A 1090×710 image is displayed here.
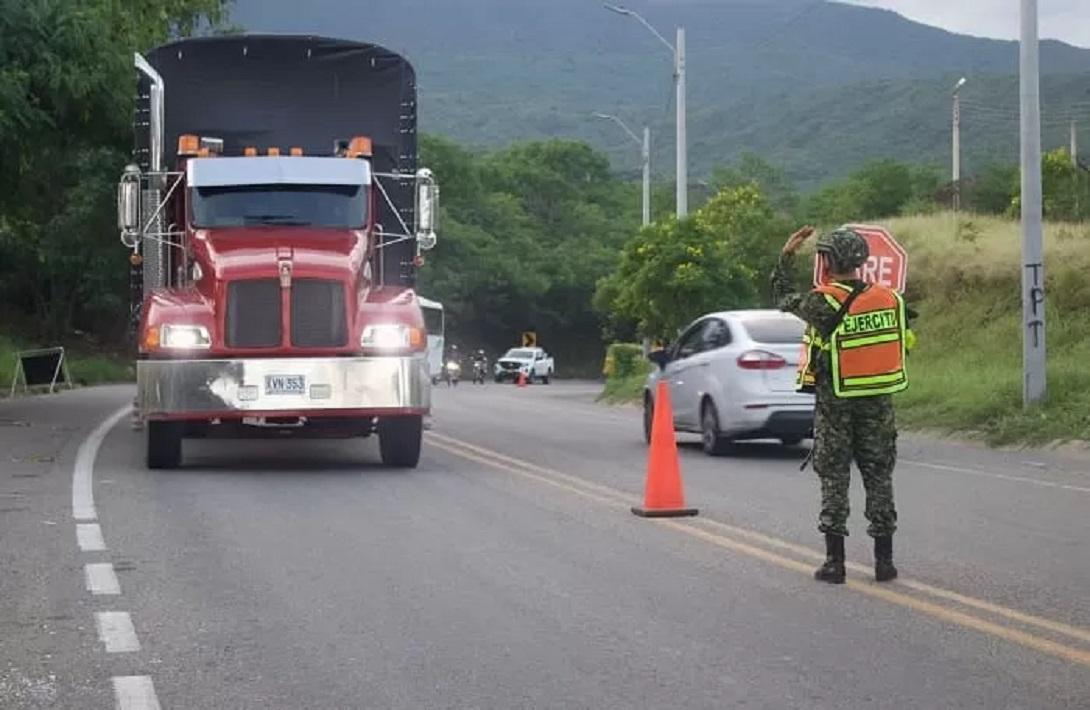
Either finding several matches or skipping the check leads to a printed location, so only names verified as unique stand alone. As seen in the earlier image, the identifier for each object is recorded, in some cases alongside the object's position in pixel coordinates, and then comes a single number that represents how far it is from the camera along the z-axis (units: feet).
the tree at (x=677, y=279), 122.11
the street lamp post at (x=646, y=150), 169.42
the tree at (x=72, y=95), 78.33
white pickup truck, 238.27
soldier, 32.60
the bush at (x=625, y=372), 136.15
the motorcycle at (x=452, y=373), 213.46
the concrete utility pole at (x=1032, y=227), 75.56
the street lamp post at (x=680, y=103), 131.34
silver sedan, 63.77
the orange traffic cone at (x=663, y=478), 43.06
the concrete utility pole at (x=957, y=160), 168.69
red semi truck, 53.93
